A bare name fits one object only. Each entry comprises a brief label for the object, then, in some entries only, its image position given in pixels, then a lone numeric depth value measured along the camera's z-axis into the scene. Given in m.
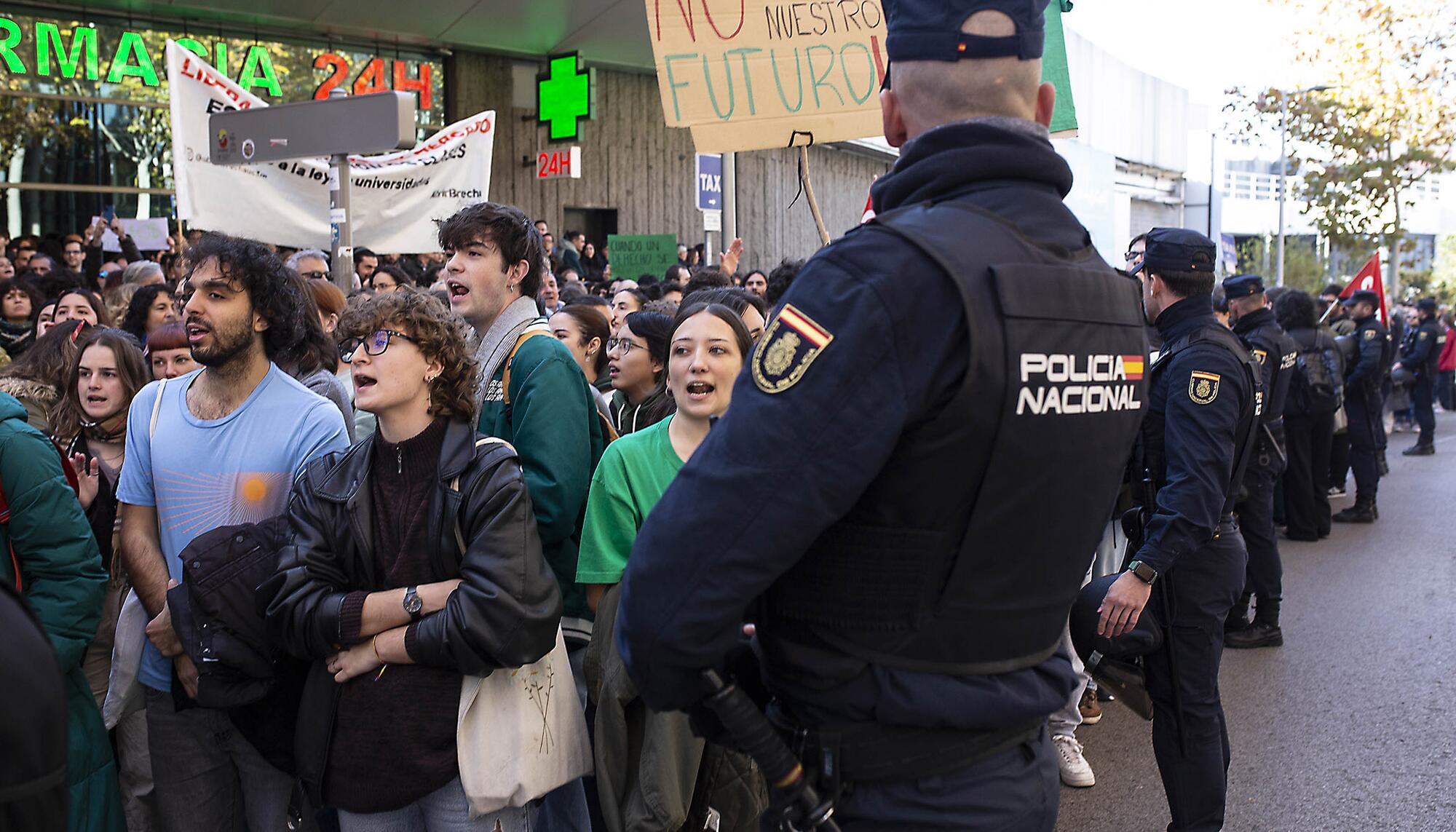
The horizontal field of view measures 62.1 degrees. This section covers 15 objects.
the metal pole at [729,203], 9.83
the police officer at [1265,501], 7.08
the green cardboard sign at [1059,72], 5.12
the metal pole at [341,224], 5.95
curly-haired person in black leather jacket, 2.97
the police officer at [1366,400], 11.42
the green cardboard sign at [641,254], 12.24
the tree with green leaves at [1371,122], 22.86
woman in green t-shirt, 3.45
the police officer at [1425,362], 16.55
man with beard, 3.38
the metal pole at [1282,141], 24.70
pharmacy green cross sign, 17.11
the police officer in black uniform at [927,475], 1.73
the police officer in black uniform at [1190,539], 4.04
